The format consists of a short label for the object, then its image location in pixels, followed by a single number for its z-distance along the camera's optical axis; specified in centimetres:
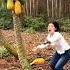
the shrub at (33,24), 1306
